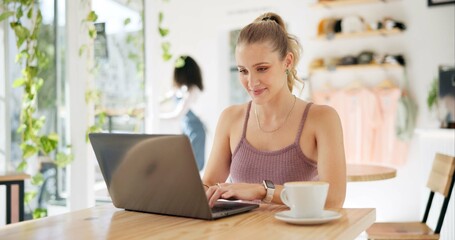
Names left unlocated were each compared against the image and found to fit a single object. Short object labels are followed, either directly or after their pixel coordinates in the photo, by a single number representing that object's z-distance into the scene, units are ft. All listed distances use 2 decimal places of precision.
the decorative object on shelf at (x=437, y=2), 14.06
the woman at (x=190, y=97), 14.67
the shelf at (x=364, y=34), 14.39
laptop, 3.68
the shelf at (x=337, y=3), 14.87
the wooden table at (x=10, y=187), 7.53
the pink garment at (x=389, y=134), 14.52
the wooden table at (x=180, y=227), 3.42
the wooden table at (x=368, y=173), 8.93
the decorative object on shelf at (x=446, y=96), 12.62
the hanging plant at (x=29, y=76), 8.27
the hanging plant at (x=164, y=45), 11.28
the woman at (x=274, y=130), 5.27
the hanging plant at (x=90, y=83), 9.37
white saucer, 3.56
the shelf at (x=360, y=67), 14.47
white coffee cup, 3.59
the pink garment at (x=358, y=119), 14.71
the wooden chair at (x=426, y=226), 8.36
